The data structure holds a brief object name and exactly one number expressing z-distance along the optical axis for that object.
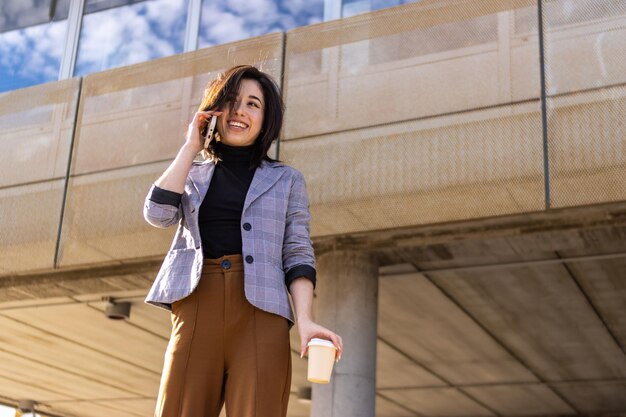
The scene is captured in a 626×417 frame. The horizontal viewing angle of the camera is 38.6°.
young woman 2.47
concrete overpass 6.67
